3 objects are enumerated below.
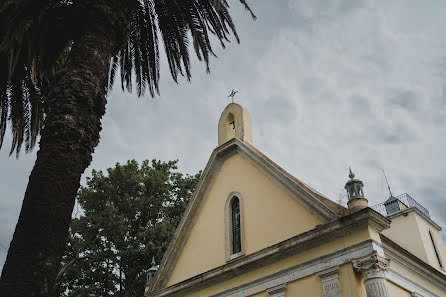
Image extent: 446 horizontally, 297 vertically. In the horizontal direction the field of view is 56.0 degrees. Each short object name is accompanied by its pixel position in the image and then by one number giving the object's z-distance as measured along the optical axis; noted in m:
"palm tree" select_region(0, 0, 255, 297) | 4.68
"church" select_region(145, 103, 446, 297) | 11.09
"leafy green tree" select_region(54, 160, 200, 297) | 24.72
